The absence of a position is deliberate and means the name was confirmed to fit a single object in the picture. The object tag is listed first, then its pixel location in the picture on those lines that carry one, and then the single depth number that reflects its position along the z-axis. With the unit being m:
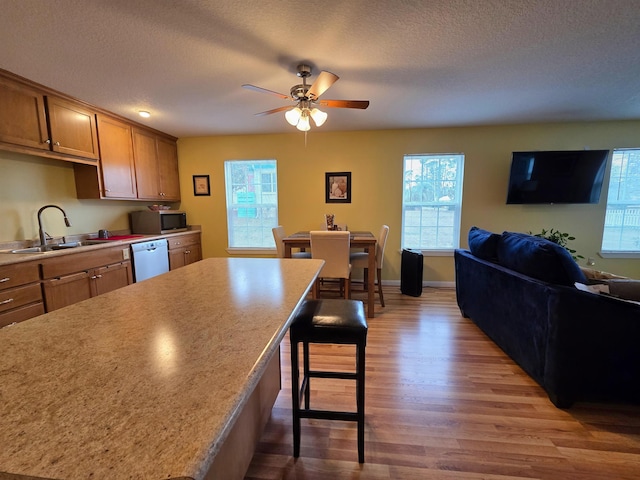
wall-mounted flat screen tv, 3.54
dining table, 2.96
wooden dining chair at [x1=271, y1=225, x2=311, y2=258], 3.35
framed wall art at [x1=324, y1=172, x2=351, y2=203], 4.10
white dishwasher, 3.13
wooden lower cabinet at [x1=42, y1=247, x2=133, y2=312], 2.27
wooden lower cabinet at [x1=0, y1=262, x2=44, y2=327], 1.95
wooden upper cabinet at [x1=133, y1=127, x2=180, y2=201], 3.56
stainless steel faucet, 2.54
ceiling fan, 2.17
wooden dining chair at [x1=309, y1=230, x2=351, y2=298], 2.84
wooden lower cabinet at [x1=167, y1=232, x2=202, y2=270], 3.76
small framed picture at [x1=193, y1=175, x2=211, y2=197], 4.32
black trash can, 3.61
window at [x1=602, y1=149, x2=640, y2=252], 3.69
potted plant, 3.59
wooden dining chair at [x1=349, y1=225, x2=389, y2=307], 3.31
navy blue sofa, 1.53
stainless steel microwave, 3.72
